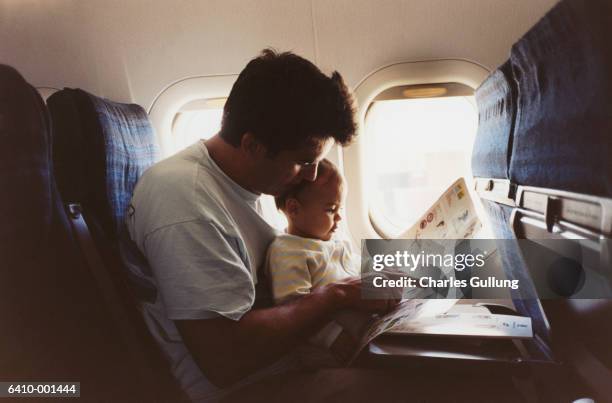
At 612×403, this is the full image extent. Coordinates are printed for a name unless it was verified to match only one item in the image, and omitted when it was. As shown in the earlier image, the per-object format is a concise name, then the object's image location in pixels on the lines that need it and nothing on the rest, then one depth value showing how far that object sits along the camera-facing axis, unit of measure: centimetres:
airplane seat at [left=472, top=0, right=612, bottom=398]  53
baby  105
